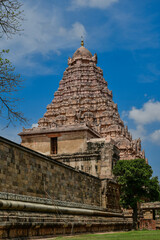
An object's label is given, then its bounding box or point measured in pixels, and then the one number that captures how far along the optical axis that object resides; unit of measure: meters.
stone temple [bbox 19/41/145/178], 55.03
